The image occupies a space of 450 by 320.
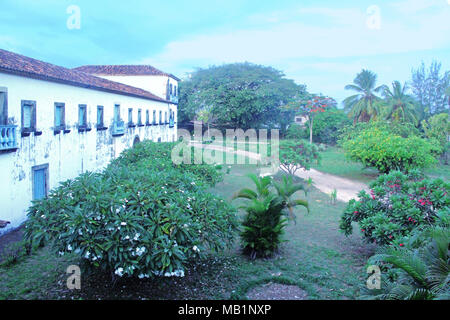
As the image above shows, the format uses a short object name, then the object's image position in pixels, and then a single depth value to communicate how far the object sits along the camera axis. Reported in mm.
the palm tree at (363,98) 36562
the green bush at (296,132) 40594
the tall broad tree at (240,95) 37656
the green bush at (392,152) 15969
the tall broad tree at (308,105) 33794
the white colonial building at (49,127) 9344
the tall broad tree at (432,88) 46562
